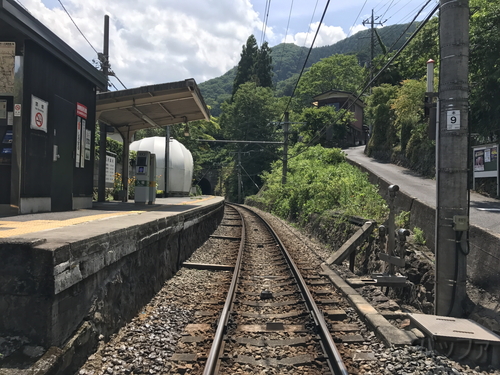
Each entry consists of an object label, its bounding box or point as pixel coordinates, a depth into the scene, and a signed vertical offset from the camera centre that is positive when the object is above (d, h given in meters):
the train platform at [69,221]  4.59 -0.59
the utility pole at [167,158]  21.55 +1.66
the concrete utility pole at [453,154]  5.38 +0.60
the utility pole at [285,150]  25.75 +2.86
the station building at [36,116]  7.33 +1.44
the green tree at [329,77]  61.91 +18.96
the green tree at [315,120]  40.28 +7.57
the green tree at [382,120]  28.25 +5.75
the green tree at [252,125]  49.94 +8.68
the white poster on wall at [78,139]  9.52 +1.15
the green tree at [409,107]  19.95 +4.78
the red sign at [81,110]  9.58 +1.91
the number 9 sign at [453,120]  5.39 +1.07
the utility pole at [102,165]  13.55 +0.73
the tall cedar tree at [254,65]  69.62 +23.11
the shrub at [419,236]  8.73 -0.97
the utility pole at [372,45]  43.41 +17.22
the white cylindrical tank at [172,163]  23.59 +1.60
